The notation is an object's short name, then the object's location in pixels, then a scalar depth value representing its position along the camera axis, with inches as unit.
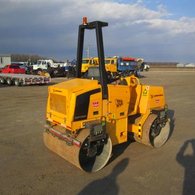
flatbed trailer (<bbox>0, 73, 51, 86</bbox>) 643.6
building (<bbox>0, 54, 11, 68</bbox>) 1582.7
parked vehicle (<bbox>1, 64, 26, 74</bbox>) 952.0
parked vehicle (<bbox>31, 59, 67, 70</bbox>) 1108.8
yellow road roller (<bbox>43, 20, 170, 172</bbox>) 147.7
